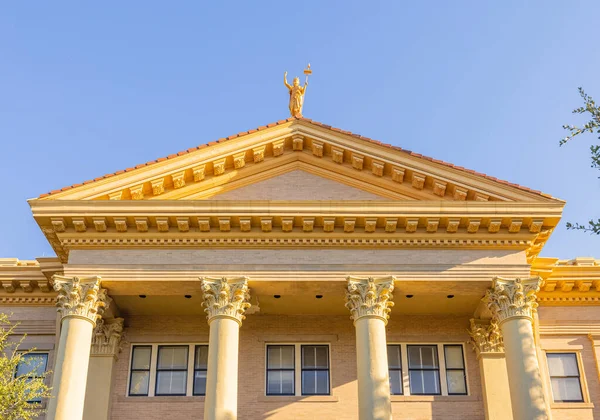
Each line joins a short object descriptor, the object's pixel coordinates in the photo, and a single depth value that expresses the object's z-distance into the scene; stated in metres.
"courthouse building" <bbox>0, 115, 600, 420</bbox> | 22.05
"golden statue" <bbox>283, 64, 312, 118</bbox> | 26.25
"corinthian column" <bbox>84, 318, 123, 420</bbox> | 23.11
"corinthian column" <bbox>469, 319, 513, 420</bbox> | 23.27
